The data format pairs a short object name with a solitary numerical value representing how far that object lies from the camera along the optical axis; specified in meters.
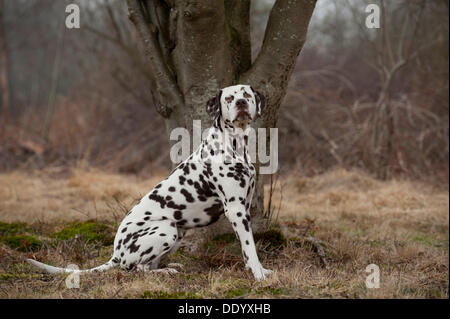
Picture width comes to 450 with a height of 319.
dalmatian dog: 8.57
